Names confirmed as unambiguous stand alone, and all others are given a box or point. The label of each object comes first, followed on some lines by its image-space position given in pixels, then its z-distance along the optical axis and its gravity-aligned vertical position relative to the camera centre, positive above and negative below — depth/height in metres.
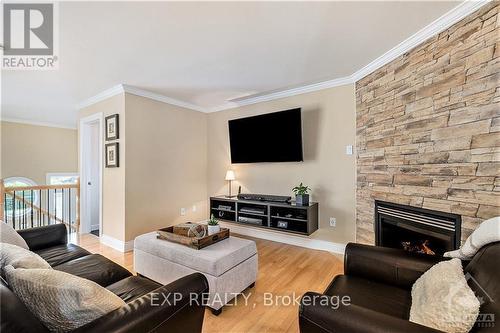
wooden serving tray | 1.98 -0.64
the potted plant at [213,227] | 2.20 -0.58
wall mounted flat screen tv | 3.20 +0.45
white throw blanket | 1.16 -0.39
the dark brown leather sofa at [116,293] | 0.72 -0.65
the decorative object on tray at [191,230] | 2.15 -0.60
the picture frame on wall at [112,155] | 3.23 +0.21
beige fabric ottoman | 1.77 -0.82
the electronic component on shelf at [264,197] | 3.24 -0.45
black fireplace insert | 1.75 -0.56
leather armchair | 0.87 -0.62
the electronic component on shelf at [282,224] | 3.04 -0.77
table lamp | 3.83 -0.14
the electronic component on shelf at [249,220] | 3.23 -0.76
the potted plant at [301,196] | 2.96 -0.38
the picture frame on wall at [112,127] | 3.23 +0.61
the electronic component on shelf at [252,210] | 3.22 -0.62
